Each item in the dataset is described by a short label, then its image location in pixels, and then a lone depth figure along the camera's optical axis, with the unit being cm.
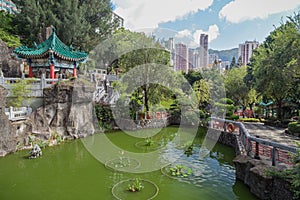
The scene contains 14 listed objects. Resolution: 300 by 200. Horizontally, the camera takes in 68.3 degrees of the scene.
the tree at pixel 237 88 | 2348
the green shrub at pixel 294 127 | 1065
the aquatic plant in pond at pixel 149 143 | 1107
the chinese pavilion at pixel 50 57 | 1274
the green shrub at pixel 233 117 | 1579
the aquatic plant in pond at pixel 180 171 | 723
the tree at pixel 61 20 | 1814
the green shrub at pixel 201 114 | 1656
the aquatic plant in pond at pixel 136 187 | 608
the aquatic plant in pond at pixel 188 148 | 966
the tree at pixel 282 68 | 1105
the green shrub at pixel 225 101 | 1730
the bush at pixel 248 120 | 1734
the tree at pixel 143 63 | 1605
